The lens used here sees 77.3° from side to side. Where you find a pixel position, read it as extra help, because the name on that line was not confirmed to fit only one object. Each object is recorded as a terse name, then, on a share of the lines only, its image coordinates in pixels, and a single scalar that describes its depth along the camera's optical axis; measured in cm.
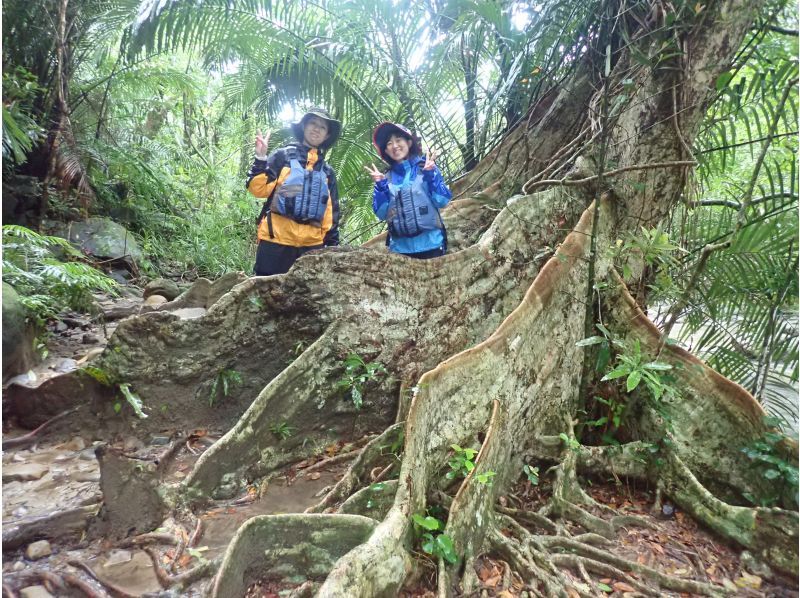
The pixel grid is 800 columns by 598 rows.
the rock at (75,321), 502
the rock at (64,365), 399
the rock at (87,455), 301
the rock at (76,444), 310
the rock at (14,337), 352
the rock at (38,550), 227
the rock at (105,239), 703
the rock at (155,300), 601
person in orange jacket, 390
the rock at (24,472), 278
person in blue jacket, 377
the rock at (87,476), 282
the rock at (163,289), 623
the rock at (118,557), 227
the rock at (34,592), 206
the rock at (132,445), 312
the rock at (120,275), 696
